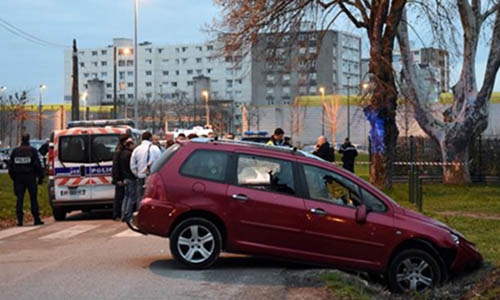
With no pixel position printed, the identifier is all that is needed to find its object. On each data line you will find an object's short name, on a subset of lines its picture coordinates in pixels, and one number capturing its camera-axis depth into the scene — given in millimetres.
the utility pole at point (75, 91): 30922
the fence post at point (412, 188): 21112
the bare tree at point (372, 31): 23938
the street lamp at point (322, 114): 77812
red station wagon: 9461
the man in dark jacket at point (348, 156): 22969
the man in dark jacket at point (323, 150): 18484
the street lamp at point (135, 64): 35809
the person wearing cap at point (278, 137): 16641
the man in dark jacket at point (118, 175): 16203
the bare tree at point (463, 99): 30188
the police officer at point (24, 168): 16000
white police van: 17516
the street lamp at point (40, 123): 67488
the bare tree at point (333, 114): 76312
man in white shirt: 15578
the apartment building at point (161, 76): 111375
